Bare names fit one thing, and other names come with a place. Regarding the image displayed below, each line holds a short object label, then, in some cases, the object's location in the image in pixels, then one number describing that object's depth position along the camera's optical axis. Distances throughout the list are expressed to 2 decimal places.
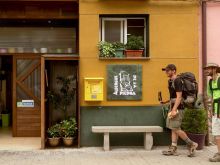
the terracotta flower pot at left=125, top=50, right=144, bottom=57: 10.34
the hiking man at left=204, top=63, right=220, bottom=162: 8.74
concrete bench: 9.80
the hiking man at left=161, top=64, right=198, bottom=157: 8.97
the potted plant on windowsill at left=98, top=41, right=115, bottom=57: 10.19
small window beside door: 10.37
